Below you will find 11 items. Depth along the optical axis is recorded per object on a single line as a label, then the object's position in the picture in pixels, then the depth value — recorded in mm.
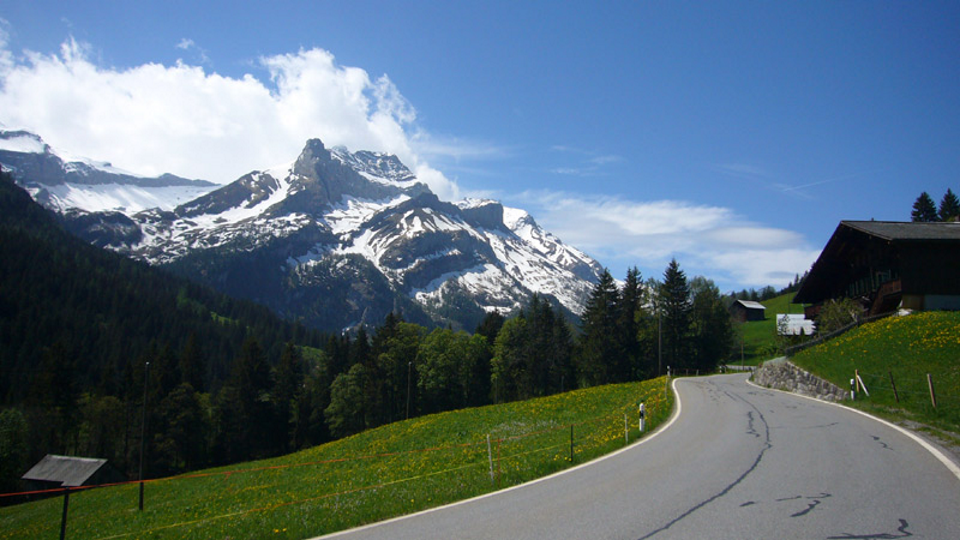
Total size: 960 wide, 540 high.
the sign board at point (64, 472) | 55541
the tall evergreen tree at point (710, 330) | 74125
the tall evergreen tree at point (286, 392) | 82625
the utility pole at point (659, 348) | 64637
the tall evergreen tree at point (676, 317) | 69125
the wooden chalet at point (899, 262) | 36562
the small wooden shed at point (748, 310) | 127188
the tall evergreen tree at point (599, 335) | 66938
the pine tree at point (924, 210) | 99250
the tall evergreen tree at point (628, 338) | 66688
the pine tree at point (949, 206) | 95994
